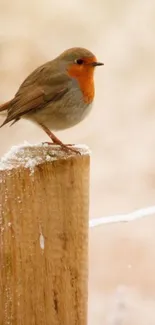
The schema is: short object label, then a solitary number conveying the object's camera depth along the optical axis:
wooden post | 4.15
